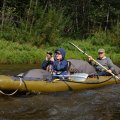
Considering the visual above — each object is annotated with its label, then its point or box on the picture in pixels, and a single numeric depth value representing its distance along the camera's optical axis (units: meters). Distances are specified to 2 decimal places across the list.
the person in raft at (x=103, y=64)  11.88
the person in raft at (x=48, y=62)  11.16
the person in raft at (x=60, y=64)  10.76
